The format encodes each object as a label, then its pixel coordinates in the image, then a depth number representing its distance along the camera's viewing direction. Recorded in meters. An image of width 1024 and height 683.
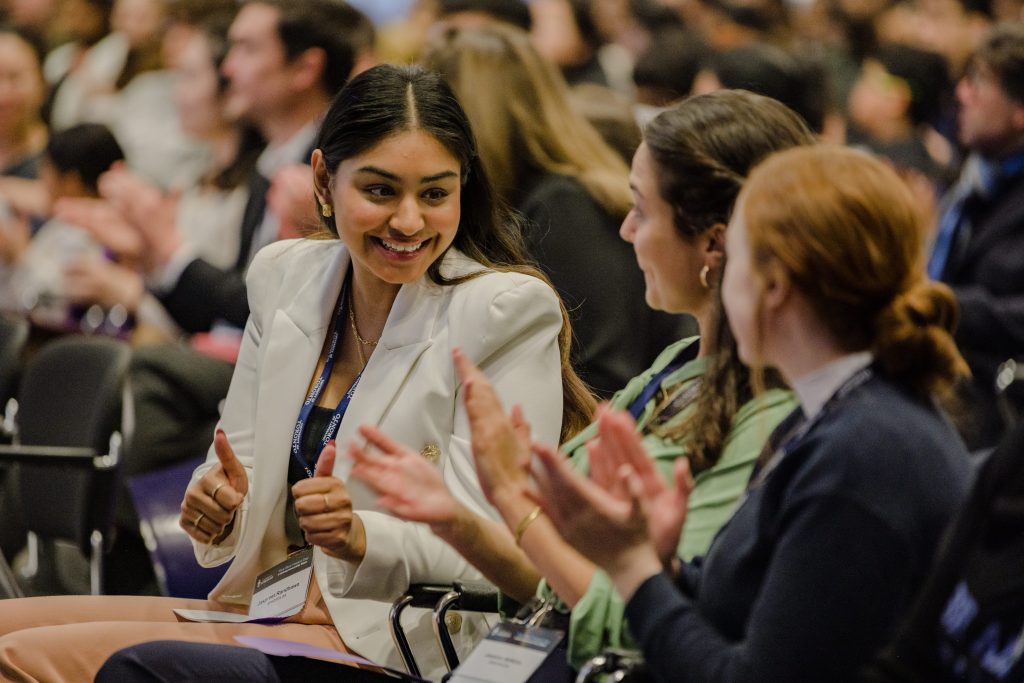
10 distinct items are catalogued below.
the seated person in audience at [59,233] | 10.37
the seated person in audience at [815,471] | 3.01
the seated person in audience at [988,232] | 8.53
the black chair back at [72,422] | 6.57
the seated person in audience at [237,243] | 8.44
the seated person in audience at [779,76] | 8.91
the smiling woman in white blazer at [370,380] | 4.65
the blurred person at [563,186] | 6.94
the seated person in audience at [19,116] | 12.14
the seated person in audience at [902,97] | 14.35
